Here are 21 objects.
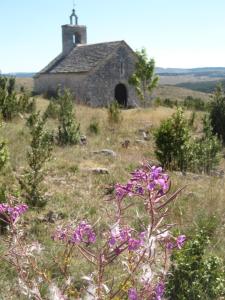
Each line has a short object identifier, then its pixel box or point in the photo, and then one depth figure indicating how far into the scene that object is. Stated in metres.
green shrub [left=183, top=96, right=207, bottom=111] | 32.34
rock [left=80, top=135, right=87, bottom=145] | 13.80
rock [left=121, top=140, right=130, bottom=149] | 13.73
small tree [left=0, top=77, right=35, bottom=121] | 16.41
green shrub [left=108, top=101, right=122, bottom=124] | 17.86
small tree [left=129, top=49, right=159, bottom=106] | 31.45
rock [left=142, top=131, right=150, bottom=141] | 15.53
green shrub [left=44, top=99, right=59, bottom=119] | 18.48
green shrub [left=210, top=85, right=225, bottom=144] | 16.47
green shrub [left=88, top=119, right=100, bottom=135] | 15.66
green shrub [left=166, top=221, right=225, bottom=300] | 3.87
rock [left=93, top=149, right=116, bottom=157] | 11.91
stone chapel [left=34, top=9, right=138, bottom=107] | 30.19
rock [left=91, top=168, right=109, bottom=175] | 9.47
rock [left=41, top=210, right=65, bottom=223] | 6.43
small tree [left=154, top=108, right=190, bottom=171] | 10.72
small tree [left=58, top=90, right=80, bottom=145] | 13.21
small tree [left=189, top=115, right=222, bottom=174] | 10.95
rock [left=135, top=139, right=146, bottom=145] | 14.56
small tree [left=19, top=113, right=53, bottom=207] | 6.92
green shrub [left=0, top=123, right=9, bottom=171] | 7.82
